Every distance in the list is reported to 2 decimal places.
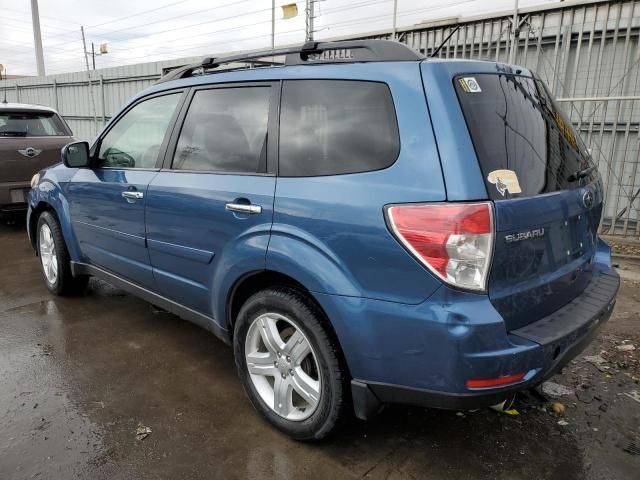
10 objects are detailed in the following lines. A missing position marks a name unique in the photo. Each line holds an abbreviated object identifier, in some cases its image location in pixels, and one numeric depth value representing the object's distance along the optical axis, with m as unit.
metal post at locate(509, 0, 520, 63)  7.23
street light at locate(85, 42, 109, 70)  25.92
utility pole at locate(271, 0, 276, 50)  14.31
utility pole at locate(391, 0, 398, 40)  8.69
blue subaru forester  1.90
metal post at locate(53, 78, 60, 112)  16.19
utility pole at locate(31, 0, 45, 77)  22.42
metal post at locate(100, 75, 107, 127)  13.65
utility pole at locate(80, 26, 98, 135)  14.24
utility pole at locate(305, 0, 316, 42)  13.61
